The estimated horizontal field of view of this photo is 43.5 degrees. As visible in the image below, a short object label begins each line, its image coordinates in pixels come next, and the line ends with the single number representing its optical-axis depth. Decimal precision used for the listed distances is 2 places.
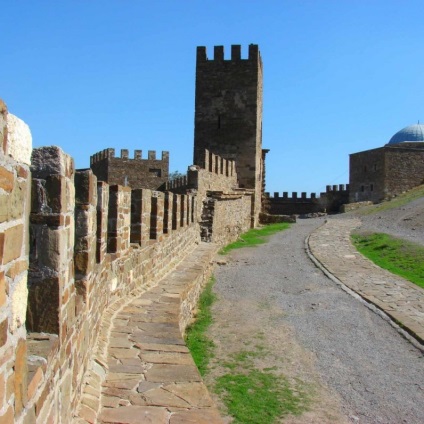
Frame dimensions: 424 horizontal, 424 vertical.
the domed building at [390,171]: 38.44
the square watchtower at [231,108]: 25.92
